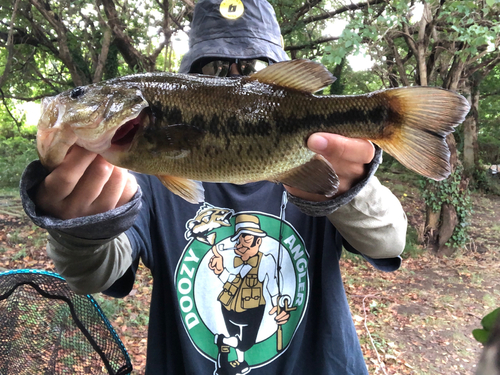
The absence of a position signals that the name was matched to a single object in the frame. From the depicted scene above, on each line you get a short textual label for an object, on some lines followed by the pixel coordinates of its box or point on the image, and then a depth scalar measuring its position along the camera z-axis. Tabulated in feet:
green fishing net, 2.45
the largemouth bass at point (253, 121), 1.71
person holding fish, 1.69
